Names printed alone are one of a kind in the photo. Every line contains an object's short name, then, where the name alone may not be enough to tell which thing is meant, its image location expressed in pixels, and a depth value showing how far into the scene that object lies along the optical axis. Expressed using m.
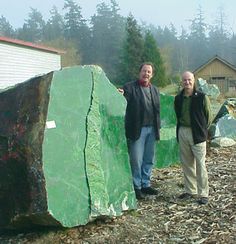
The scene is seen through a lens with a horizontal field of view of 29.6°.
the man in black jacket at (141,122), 5.33
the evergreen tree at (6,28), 70.47
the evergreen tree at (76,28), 66.06
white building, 22.66
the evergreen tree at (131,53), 41.15
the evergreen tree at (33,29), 69.18
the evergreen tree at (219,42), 79.62
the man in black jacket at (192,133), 5.28
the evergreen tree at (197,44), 72.88
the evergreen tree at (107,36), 60.97
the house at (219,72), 38.51
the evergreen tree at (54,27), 71.81
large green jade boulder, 4.09
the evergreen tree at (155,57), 40.19
